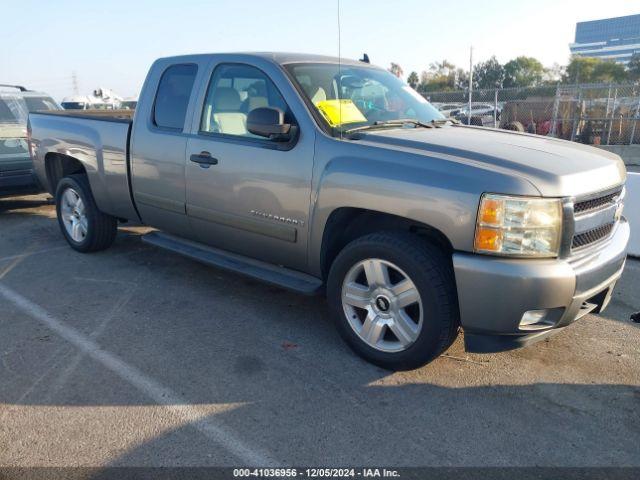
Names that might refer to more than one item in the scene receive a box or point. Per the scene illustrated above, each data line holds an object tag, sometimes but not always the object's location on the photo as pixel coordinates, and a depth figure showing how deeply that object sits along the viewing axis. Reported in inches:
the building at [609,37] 5452.8
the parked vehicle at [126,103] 1259.1
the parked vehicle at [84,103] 1248.8
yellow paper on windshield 141.8
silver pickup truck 109.4
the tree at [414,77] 2676.4
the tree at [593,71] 2994.6
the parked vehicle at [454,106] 805.5
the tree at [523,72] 3125.0
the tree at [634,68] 3142.2
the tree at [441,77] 2802.4
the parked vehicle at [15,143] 284.2
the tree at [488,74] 3161.9
